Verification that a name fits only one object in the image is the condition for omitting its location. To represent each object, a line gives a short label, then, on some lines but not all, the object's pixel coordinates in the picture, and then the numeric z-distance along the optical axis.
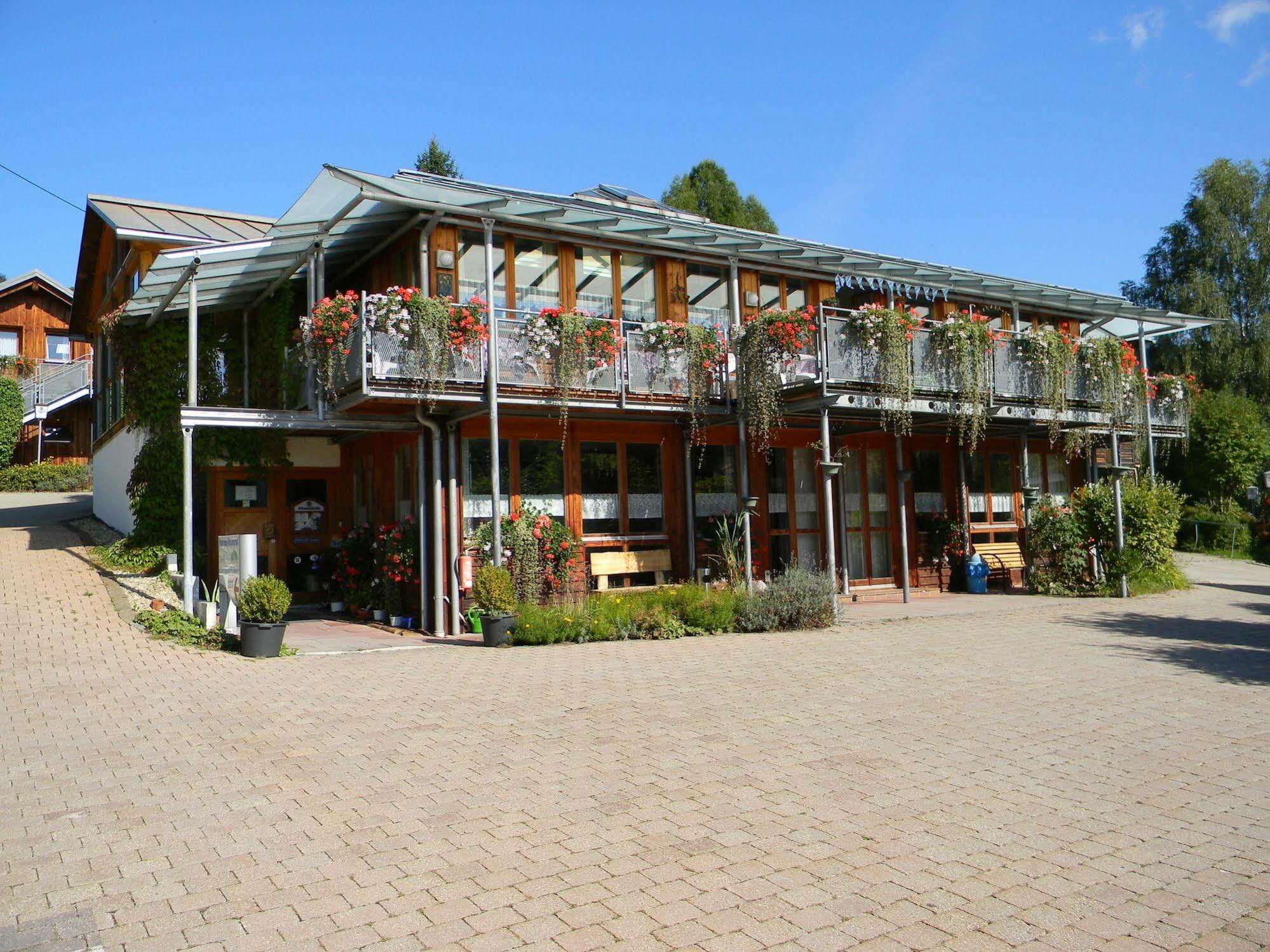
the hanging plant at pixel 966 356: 13.90
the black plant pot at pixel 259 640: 9.90
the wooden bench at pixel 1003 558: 17.33
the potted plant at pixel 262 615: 9.88
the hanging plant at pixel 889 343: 13.23
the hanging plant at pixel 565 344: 11.94
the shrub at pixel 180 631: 10.40
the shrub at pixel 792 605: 11.86
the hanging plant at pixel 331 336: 11.43
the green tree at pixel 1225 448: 25.08
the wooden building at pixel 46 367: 29.44
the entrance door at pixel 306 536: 15.18
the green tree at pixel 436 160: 40.28
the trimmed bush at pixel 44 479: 27.19
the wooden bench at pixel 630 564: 13.31
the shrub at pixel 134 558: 14.10
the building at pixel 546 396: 11.94
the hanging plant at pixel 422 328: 10.95
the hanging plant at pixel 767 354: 12.91
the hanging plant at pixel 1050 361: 15.08
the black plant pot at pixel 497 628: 10.76
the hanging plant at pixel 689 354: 12.99
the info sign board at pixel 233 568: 10.78
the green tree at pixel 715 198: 39.12
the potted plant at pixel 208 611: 10.74
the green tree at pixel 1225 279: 30.56
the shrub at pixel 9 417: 27.84
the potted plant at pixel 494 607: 10.77
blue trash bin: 16.44
